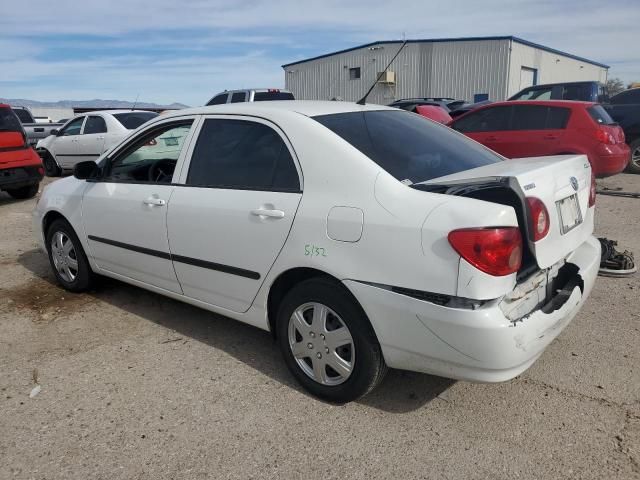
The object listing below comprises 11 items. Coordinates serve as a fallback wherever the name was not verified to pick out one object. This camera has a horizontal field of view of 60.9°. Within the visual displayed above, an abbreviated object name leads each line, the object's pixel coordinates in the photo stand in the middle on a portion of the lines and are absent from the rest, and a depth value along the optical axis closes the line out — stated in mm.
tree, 53719
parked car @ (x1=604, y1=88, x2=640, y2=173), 11219
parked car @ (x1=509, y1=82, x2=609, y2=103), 14477
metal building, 30109
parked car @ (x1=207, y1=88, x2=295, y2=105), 13750
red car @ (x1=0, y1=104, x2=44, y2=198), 9250
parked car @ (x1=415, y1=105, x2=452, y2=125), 12375
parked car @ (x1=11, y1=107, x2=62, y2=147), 16062
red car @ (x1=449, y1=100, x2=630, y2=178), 8547
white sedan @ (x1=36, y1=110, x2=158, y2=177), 11883
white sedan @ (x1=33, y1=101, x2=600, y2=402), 2436
